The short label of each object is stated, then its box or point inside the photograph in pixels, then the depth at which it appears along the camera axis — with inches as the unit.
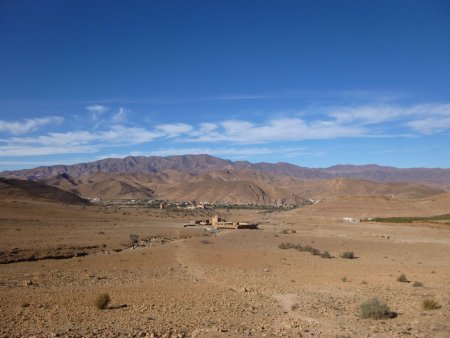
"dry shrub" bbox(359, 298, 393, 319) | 560.1
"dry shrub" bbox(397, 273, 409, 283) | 877.8
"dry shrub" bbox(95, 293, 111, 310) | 588.1
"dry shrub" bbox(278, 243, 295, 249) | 1600.1
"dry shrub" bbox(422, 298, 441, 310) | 602.2
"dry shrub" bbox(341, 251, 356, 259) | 1344.7
